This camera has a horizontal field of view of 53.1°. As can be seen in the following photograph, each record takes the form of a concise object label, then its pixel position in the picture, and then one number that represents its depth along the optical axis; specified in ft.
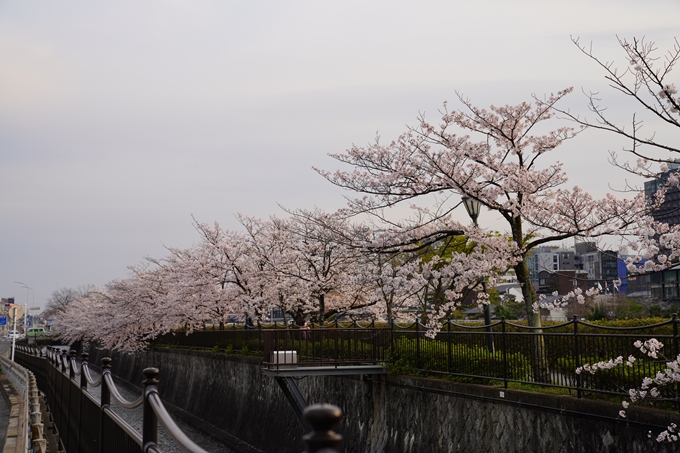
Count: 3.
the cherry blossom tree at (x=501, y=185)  50.24
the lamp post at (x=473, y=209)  53.26
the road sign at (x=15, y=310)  168.57
